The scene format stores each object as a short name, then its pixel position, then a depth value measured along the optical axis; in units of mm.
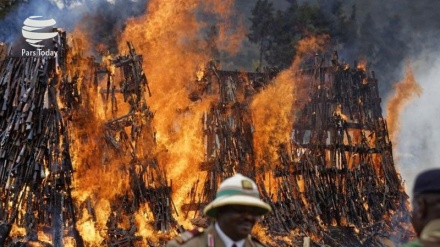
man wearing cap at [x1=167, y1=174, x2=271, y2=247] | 8133
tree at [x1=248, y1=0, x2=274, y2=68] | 84000
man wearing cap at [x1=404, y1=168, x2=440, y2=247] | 6633
